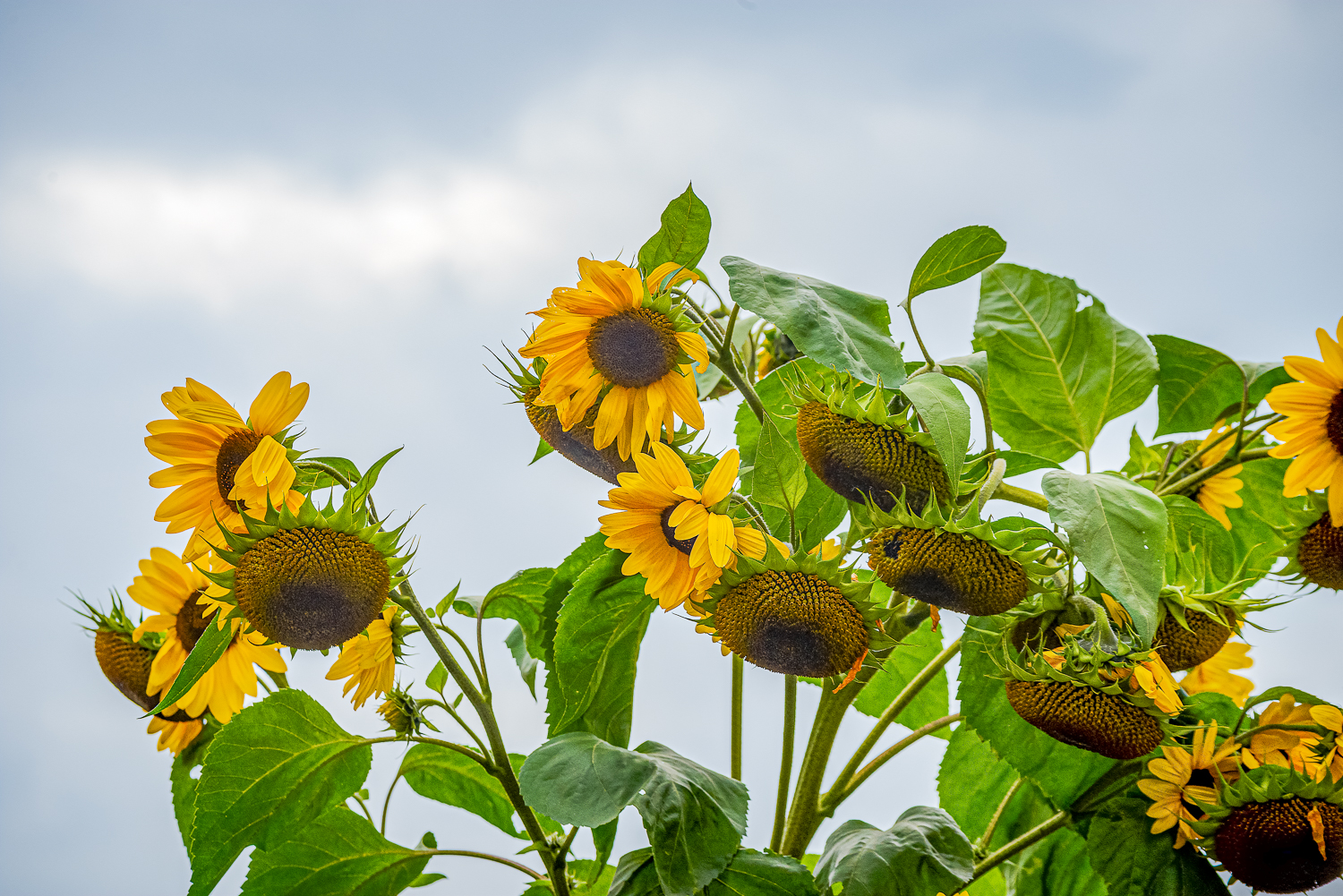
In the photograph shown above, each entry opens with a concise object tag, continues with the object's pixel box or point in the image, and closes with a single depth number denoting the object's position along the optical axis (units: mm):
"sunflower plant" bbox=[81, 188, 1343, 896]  2477
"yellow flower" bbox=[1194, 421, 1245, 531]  2833
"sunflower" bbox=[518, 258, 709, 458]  2541
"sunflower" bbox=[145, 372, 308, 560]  2519
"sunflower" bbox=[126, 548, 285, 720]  2717
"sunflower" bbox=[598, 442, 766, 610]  2490
